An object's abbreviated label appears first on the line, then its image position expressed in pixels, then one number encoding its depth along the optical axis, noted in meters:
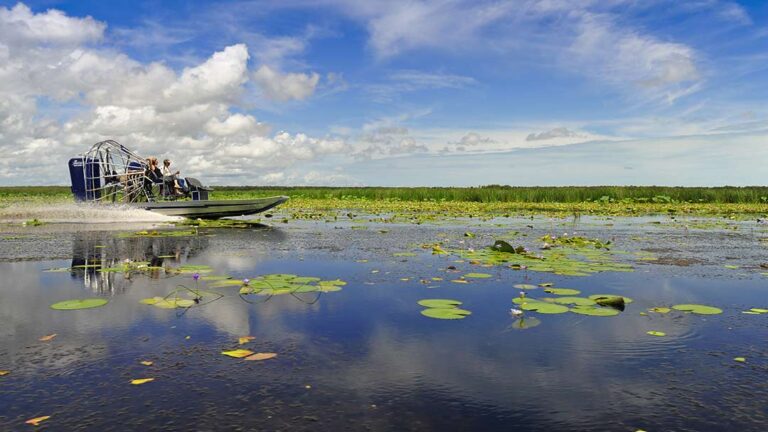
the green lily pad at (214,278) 7.43
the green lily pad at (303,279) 7.23
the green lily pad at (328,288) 6.70
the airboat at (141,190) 19.09
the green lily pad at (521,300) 6.01
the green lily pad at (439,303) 5.81
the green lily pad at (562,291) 6.53
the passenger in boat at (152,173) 19.02
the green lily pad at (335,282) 7.14
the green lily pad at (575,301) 5.96
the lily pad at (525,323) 5.03
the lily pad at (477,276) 7.74
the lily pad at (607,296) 6.16
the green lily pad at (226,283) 6.95
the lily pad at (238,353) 4.12
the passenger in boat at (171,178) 19.00
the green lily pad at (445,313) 5.37
